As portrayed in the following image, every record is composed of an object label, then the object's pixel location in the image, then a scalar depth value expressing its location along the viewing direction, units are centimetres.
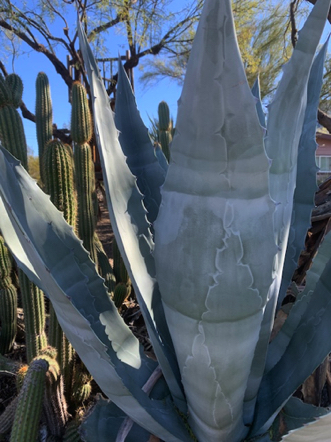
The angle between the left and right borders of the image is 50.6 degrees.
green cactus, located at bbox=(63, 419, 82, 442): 101
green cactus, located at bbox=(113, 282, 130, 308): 179
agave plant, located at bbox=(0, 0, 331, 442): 44
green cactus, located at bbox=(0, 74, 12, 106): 160
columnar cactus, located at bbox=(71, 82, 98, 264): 200
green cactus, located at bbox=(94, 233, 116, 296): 203
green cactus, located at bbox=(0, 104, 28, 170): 151
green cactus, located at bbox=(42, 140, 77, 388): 118
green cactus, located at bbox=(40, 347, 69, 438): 94
